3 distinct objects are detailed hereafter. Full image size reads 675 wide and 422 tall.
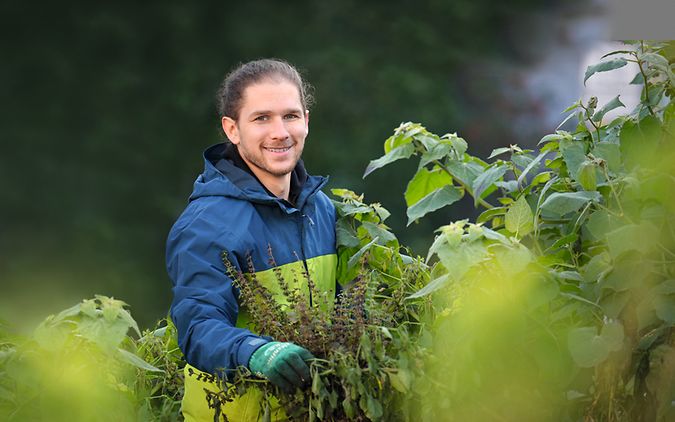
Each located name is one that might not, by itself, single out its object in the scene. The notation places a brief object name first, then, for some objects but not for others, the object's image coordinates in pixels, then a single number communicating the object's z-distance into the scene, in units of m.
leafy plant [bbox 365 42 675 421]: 5.44
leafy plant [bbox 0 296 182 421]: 5.58
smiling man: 5.68
